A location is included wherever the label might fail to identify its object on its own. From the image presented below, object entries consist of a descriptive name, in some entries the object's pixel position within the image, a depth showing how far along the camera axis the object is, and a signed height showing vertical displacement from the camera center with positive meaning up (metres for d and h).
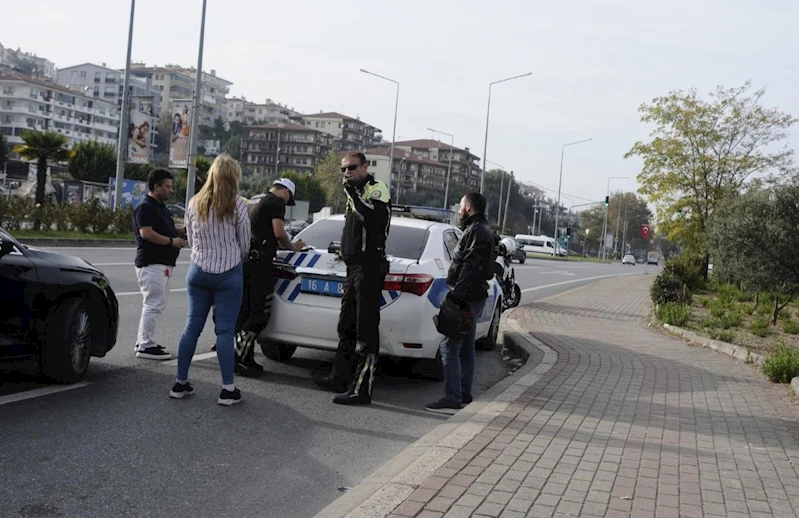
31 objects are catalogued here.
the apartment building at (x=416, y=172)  155.45 +9.79
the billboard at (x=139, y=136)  32.16 +2.45
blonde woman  6.37 -0.40
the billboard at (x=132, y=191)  37.03 +0.44
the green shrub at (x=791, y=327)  15.37 -1.24
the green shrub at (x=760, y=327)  14.77 -1.25
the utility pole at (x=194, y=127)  32.44 +3.08
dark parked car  5.92 -0.86
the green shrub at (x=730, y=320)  15.47 -1.23
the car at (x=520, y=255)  50.01 -1.20
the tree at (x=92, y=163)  62.91 +2.54
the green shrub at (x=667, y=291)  19.12 -0.97
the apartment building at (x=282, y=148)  154.75 +11.95
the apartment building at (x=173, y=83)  168.25 +23.85
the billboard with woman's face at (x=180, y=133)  32.66 +2.75
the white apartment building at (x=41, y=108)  130.00 +13.43
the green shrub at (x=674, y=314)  15.52 -1.23
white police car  7.47 -0.71
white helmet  15.05 -0.23
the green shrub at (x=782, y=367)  9.40 -1.21
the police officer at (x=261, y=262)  7.43 -0.44
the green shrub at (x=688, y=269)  24.00 -0.60
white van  92.38 -0.85
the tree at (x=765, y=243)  15.79 +0.23
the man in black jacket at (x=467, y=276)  6.86 -0.37
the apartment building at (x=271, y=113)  195.50 +22.88
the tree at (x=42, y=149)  36.59 +1.89
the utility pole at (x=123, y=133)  31.42 +2.45
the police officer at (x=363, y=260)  6.83 -0.31
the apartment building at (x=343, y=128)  172.75 +18.59
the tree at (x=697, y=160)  33.62 +3.62
